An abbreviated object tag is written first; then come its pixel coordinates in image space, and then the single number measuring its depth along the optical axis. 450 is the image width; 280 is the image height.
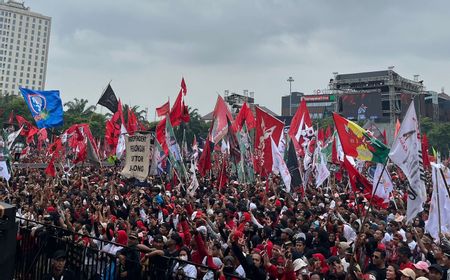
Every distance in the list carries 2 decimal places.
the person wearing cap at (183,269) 5.54
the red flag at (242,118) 16.53
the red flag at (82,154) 18.23
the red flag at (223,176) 14.28
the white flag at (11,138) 20.24
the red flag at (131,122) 20.86
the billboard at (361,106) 71.38
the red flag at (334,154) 19.23
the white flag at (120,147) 21.16
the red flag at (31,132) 25.09
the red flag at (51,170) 14.85
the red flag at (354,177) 11.36
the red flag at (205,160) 14.84
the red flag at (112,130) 20.53
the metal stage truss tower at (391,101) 64.76
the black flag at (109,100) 16.41
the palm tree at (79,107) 62.72
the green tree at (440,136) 62.16
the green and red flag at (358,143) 9.20
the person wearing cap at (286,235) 8.12
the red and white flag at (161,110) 19.68
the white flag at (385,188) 10.23
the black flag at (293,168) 13.02
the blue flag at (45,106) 15.46
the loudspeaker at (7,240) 4.16
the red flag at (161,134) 15.77
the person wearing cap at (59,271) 5.79
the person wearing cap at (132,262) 6.01
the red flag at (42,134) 26.15
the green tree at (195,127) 62.63
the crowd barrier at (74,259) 5.98
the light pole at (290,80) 83.06
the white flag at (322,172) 13.27
